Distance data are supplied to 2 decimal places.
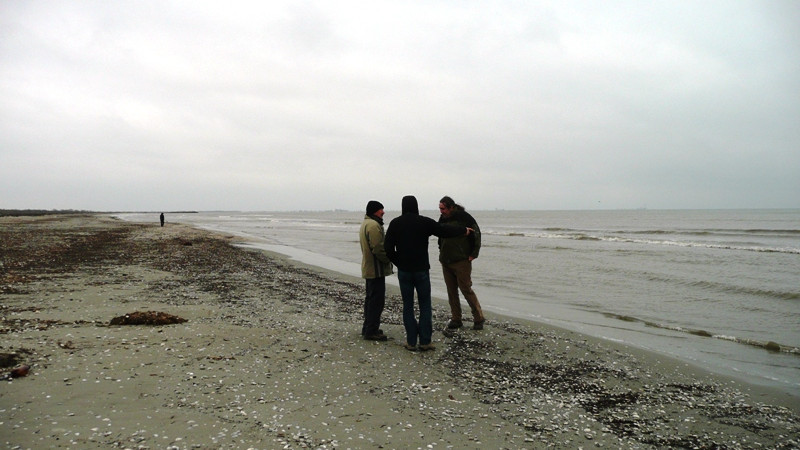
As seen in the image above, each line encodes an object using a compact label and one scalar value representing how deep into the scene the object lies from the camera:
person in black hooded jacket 8.25
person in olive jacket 9.66
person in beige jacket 8.55
